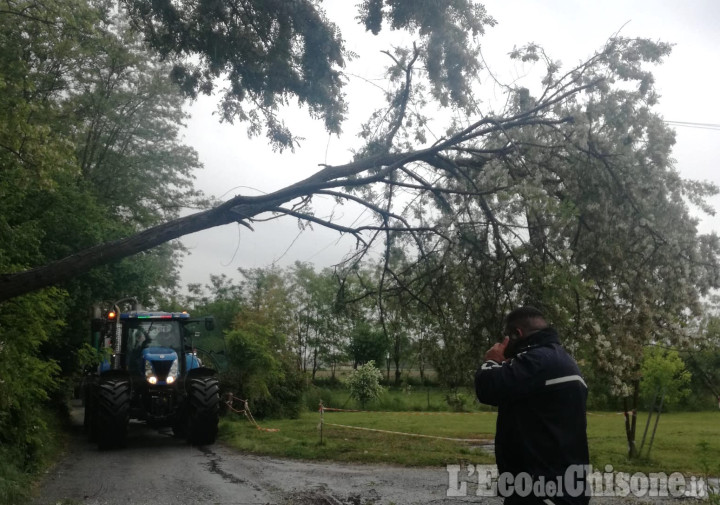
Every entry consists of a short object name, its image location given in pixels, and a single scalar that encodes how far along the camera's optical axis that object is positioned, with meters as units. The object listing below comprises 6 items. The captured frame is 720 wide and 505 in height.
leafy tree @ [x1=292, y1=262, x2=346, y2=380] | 44.03
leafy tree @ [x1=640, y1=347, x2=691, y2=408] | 14.91
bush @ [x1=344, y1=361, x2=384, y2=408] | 28.92
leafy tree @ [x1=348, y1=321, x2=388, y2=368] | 39.75
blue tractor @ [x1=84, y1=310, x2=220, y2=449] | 14.37
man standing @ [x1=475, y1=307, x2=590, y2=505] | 3.71
